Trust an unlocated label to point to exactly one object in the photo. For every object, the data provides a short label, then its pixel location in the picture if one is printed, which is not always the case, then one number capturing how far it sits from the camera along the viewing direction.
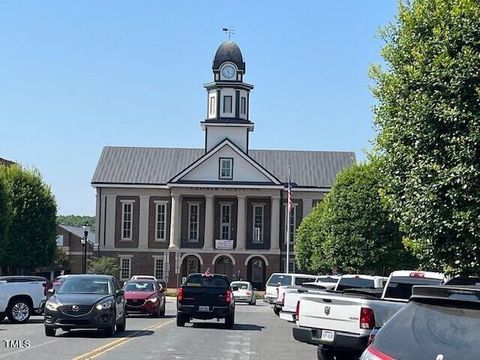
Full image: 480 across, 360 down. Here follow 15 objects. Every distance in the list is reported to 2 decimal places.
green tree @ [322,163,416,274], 46.94
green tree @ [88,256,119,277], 80.02
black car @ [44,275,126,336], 21.72
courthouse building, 82.44
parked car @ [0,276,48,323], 28.81
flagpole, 61.95
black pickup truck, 27.55
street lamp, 65.56
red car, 33.44
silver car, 56.41
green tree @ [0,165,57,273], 61.06
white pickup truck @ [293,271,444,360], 15.20
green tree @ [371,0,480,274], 16.80
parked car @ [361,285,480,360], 6.64
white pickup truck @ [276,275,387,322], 26.56
